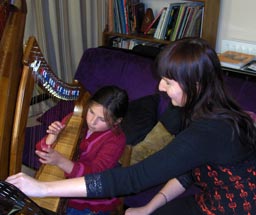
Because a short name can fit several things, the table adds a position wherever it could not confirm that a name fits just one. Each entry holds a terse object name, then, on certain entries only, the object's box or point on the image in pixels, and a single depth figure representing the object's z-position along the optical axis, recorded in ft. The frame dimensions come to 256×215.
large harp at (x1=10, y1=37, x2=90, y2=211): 3.07
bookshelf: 9.18
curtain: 9.84
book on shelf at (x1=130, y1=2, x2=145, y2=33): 10.46
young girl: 5.20
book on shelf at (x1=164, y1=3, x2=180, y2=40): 9.76
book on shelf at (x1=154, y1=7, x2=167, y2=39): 9.97
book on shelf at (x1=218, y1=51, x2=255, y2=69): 8.41
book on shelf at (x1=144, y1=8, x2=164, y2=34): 10.22
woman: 3.34
